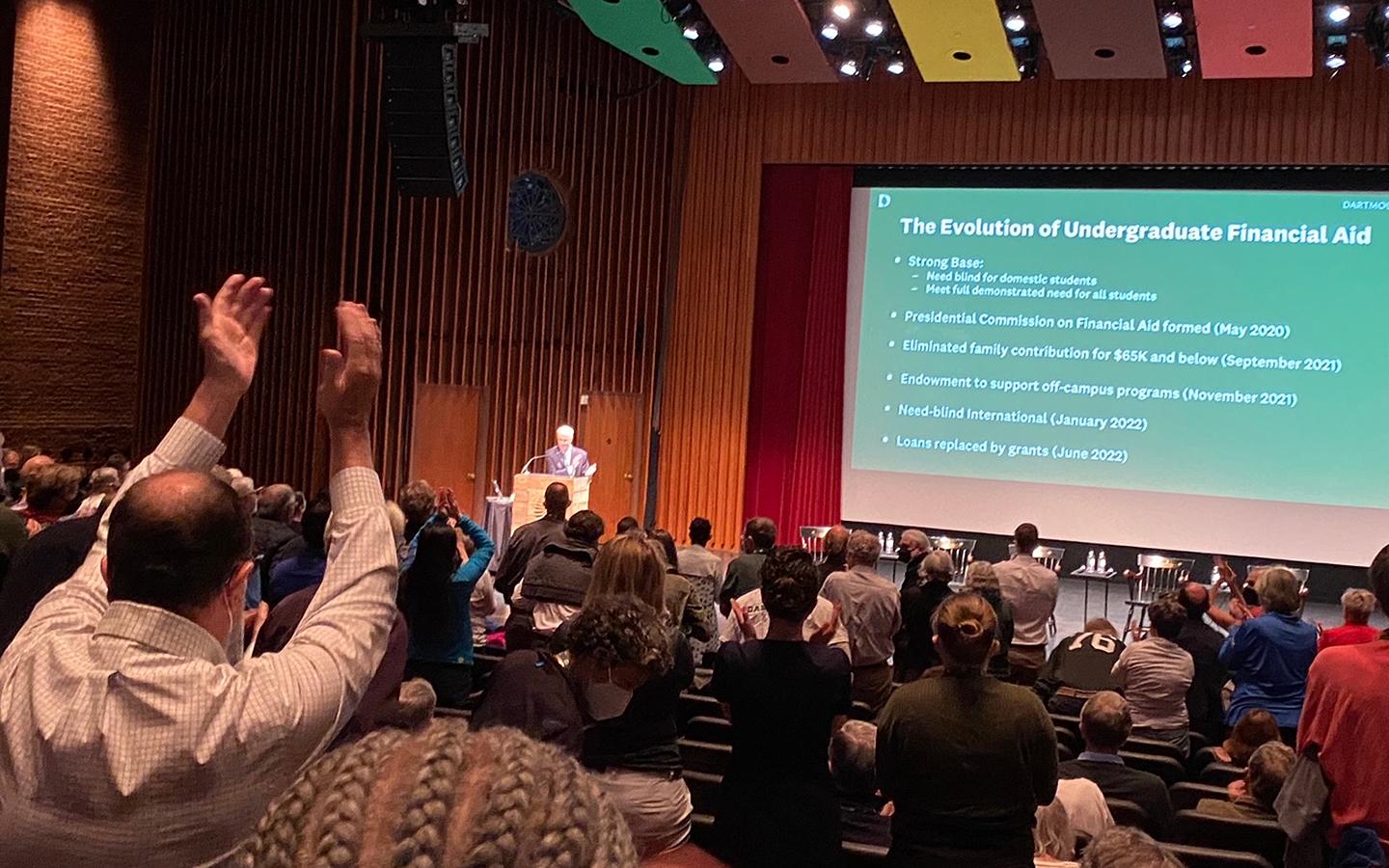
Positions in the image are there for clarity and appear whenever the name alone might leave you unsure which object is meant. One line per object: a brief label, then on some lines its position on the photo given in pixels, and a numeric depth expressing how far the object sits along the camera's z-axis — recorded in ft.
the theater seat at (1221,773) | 15.52
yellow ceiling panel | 33.68
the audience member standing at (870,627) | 19.35
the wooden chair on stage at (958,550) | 36.19
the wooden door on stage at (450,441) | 40.29
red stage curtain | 41.37
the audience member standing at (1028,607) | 22.45
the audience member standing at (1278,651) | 18.01
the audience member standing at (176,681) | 4.49
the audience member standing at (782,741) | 10.59
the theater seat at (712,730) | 16.28
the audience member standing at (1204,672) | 19.35
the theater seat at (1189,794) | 14.34
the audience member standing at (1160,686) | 17.88
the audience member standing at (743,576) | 20.90
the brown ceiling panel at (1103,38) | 32.78
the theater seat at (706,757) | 14.51
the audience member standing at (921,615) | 20.51
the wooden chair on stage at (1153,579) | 34.01
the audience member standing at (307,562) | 15.49
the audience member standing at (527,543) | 20.43
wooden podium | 34.86
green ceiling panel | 36.09
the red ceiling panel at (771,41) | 35.37
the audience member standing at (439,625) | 16.33
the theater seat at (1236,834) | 12.66
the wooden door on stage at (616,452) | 42.52
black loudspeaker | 30.71
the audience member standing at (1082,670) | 18.76
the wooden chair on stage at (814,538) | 38.19
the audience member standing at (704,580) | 20.76
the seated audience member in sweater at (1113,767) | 13.12
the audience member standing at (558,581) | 17.65
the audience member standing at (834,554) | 21.77
